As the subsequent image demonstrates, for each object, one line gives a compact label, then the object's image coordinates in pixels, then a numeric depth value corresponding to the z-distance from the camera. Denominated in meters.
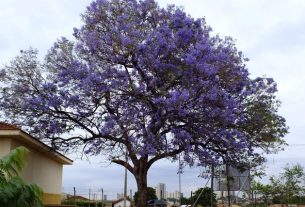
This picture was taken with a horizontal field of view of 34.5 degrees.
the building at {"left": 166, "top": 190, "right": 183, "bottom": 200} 58.44
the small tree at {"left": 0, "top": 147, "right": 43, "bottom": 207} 11.87
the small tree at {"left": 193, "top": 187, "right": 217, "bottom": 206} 49.23
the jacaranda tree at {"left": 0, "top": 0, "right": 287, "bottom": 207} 19.47
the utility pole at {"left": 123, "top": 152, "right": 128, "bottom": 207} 35.09
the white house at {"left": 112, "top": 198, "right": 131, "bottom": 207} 47.72
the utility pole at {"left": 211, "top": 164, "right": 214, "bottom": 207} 23.28
